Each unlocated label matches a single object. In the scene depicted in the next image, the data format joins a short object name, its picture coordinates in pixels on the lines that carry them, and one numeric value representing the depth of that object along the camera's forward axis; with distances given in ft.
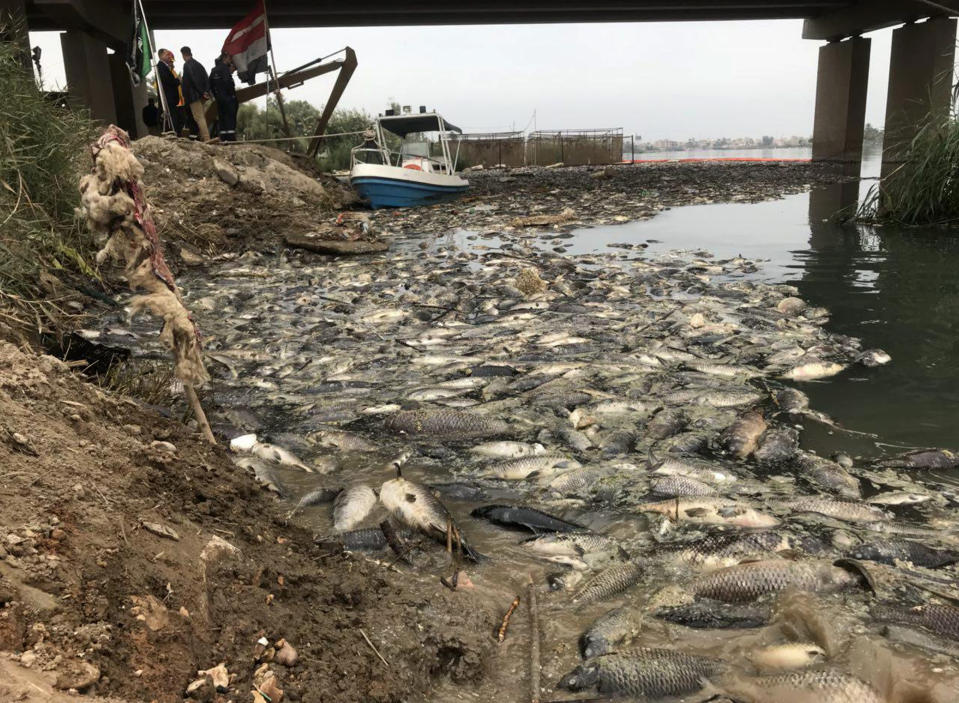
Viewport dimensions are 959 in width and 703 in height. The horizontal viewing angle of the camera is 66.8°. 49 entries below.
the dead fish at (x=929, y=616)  9.91
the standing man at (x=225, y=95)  65.21
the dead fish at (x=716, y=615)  10.43
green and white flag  60.49
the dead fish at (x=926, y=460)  15.37
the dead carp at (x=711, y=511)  13.16
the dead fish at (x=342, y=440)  17.20
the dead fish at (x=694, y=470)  15.11
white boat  72.13
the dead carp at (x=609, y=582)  11.22
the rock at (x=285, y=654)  8.18
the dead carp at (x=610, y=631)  9.88
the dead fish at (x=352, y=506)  13.51
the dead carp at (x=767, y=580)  10.95
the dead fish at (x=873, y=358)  22.71
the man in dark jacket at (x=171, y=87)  62.69
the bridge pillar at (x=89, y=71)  75.97
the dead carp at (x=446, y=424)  17.93
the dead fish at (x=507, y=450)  16.56
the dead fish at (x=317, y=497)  14.33
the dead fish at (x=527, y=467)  15.71
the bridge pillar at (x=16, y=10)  48.60
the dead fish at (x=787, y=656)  9.29
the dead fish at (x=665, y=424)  17.52
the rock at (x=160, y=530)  9.00
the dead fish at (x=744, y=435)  16.47
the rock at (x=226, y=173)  55.62
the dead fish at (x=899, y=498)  13.98
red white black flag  70.85
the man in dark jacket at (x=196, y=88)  63.00
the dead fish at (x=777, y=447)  16.10
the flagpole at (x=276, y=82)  69.82
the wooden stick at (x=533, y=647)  9.11
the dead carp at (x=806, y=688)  8.20
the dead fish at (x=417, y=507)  12.91
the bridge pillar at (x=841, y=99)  122.42
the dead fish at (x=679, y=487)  14.37
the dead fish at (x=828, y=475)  14.61
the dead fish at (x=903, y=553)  11.81
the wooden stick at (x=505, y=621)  10.33
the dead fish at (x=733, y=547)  11.93
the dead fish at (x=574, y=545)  12.56
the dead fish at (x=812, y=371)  21.45
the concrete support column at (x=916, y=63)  95.66
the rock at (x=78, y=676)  6.32
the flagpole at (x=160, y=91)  61.30
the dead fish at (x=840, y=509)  13.32
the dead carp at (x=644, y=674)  8.99
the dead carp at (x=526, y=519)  13.29
